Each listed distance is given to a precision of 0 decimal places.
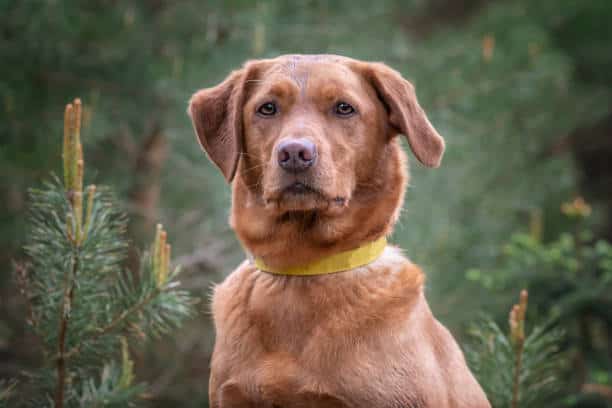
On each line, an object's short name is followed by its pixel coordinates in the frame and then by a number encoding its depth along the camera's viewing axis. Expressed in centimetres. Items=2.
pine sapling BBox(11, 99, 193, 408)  535
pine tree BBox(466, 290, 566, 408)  685
